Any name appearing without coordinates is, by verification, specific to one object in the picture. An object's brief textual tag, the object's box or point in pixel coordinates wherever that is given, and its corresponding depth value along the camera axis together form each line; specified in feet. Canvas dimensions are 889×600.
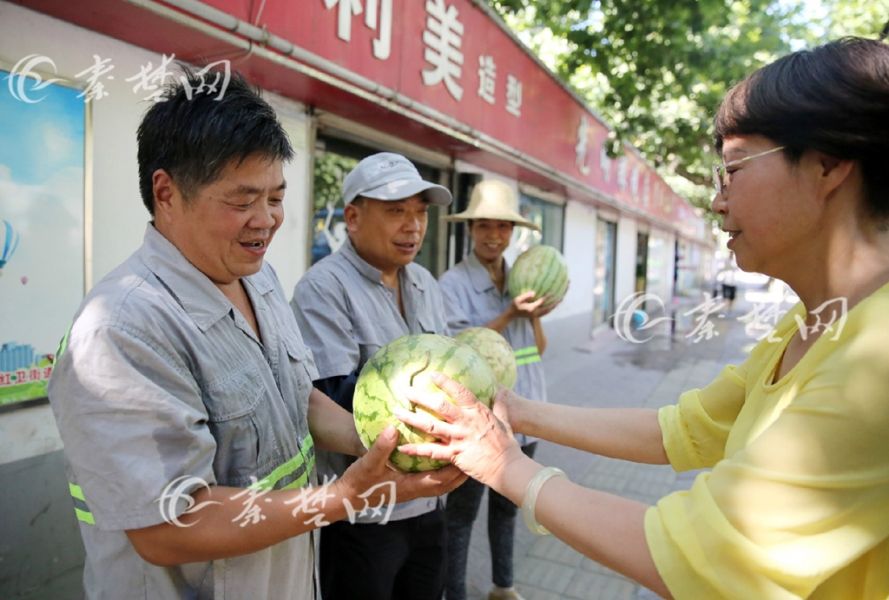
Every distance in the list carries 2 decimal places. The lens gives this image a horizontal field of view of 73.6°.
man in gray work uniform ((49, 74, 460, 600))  4.13
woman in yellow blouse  3.63
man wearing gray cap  7.53
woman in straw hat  10.93
